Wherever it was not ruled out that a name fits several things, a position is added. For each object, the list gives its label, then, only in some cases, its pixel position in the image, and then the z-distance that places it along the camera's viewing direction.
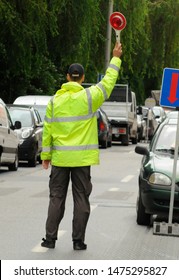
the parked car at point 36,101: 30.91
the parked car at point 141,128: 51.00
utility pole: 44.81
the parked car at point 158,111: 59.09
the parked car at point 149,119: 52.12
